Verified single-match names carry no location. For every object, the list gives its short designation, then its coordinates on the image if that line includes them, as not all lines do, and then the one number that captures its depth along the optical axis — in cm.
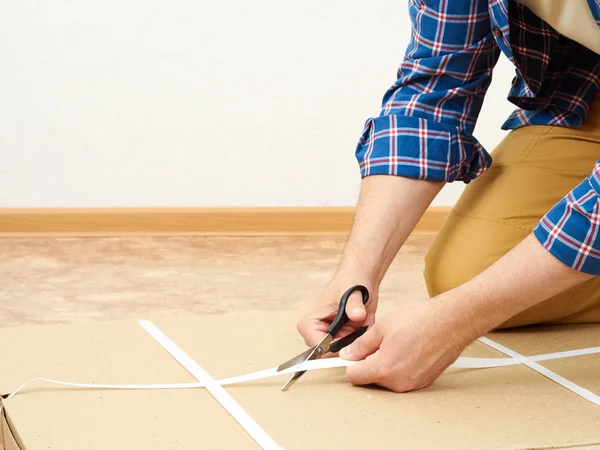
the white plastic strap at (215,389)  165
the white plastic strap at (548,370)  178
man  174
